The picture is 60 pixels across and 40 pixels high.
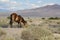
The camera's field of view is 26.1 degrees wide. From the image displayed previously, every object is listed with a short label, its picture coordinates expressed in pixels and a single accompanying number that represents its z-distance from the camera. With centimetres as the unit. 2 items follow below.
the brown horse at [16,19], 1915
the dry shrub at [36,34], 973
